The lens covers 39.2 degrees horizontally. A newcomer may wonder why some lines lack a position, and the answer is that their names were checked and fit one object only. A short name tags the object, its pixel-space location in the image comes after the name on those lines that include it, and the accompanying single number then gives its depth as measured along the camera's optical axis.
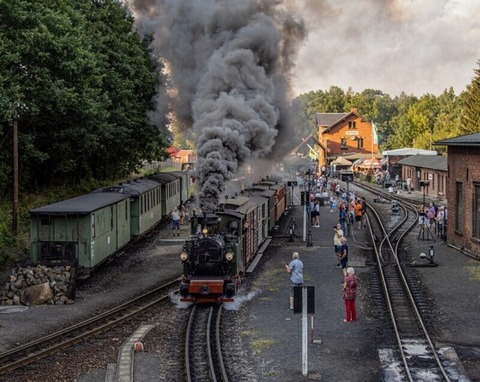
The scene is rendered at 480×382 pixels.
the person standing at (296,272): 17.50
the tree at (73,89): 27.31
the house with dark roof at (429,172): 48.81
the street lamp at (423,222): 30.95
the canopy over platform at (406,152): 69.84
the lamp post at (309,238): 28.68
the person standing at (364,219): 36.22
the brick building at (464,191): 25.67
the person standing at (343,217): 31.53
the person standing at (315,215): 34.72
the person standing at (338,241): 23.54
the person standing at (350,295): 16.03
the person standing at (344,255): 21.81
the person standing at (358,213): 34.22
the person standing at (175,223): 32.09
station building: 102.44
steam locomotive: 17.36
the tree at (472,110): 67.12
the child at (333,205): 43.72
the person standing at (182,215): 37.44
